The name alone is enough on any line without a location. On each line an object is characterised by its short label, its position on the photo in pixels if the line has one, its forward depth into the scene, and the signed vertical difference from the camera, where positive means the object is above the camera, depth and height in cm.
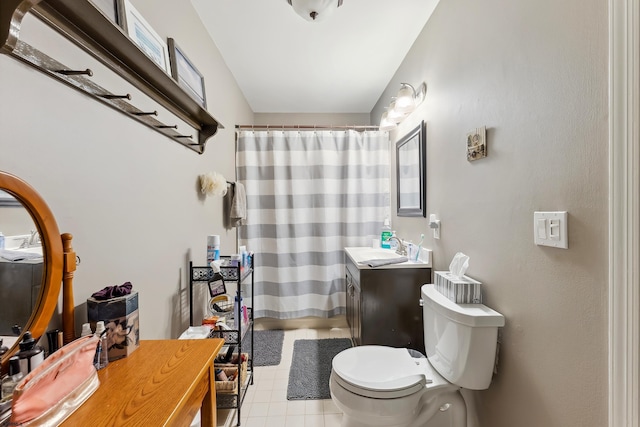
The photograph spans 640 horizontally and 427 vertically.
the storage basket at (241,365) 159 -92
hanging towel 218 +5
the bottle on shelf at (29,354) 57 -30
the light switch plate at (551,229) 81 -5
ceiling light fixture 139 +108
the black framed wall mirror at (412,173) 184 +31
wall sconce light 187 +81
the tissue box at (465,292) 118 -35
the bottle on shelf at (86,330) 75 -32
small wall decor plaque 118 +31
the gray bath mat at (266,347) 219 -118
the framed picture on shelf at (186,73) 135 +77
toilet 107 -74
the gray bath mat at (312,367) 181 -119
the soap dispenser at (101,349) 76 -39
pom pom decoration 169 +19
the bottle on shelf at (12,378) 54 -33
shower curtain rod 258 +84
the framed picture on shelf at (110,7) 88 +69
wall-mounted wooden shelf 58 +52
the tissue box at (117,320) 79 -32
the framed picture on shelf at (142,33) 98 +73
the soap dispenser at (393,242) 232 -26
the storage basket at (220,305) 156 -53
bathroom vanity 180 -62
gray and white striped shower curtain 261 +4
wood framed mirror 63 -13
